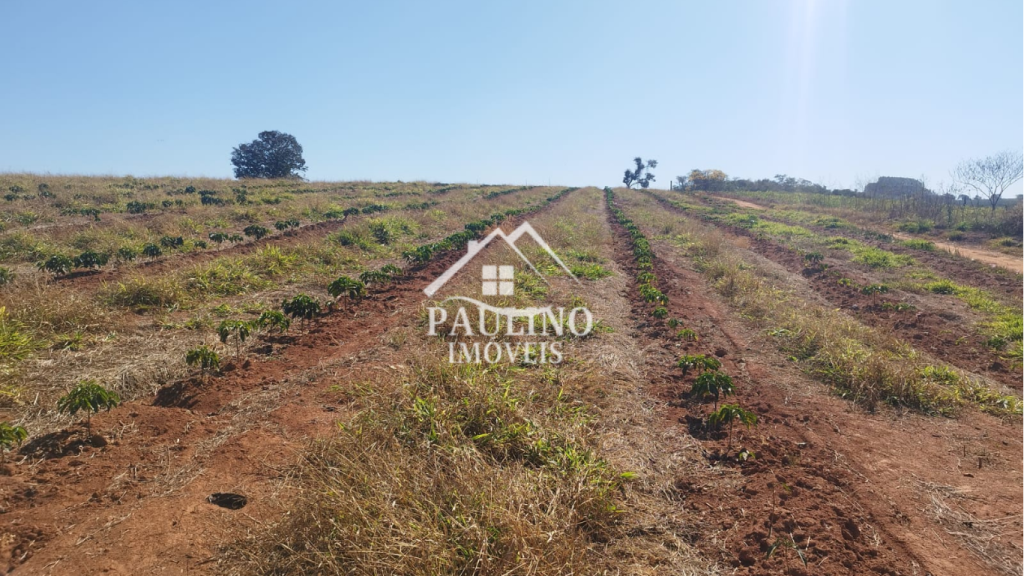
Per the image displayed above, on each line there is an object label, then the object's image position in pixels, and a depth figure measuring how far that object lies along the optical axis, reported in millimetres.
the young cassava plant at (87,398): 3496
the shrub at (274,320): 5734
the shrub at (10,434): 3055
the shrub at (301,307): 6312
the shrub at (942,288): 9961
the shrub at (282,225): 13797
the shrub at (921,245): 15375
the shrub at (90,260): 8203
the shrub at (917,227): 20203
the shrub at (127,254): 9258
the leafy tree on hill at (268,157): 45156
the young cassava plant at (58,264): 7702
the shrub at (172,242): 10688
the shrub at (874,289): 9281
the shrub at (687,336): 6633
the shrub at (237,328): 5180
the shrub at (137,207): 16094
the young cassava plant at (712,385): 4543
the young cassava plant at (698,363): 5133
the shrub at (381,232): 13989
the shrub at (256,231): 12828
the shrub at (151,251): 9485
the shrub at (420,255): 11028
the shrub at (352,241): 12578
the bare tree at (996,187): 24425
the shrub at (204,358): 4545
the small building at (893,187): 45675
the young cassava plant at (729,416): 3982
